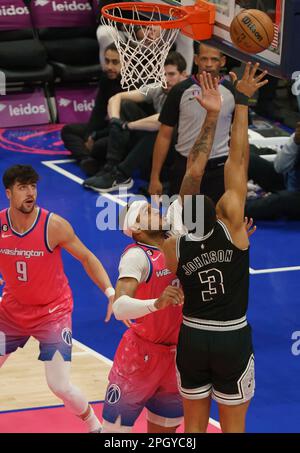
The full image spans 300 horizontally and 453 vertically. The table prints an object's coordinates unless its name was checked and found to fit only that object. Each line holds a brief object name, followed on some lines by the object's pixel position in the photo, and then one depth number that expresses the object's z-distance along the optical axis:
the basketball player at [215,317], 12.09
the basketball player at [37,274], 14.56
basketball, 14.39
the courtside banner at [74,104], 31.72
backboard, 14.19
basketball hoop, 16.16
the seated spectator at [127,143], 25.83
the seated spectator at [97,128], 26.50
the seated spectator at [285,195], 24.07
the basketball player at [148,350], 12.65
